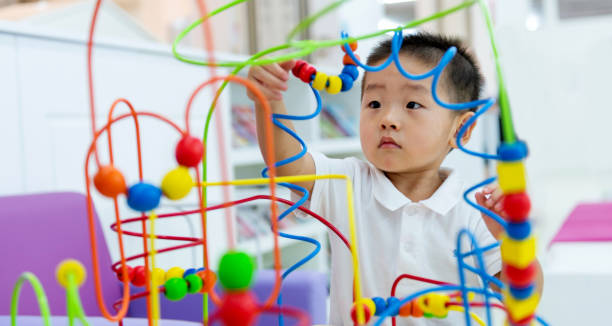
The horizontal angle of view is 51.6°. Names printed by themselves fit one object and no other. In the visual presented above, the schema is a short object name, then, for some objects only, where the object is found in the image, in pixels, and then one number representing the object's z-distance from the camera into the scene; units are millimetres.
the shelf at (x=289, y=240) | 2293
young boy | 756
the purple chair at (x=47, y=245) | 1030
